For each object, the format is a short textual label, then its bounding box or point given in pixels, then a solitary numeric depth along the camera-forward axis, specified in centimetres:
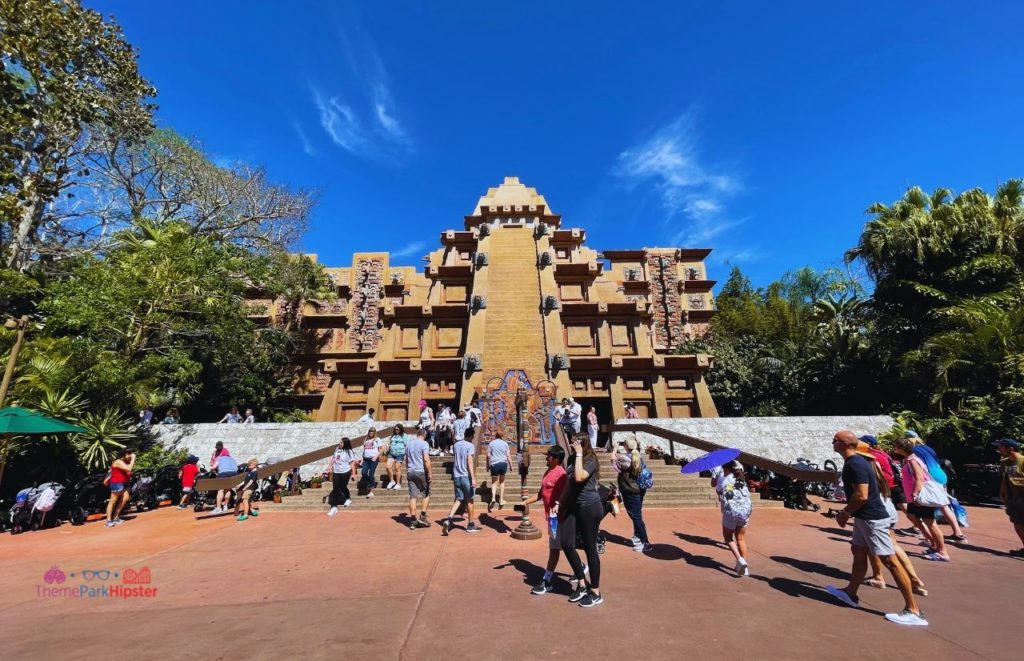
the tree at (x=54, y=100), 985
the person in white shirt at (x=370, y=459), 945
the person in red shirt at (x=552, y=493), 425
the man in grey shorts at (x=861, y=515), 375
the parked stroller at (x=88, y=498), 845
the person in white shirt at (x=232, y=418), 1571
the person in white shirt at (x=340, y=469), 886
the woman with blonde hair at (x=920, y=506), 545
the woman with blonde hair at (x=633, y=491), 591
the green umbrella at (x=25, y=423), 758
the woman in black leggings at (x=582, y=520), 396
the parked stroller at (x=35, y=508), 789
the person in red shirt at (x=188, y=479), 998
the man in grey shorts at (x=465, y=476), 692
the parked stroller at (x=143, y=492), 973
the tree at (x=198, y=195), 1827
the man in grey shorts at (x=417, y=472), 725
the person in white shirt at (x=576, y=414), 1223
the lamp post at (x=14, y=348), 795
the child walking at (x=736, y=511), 488
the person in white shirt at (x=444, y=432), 1294
